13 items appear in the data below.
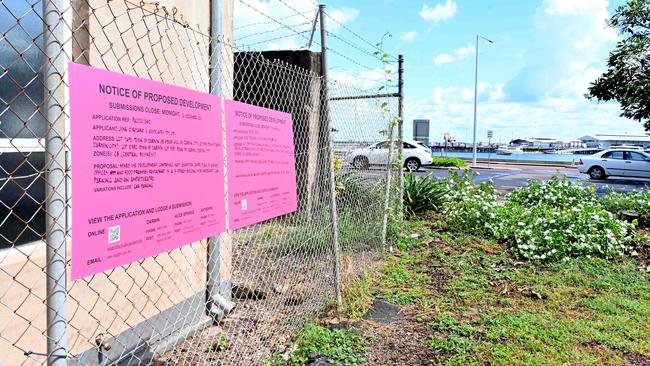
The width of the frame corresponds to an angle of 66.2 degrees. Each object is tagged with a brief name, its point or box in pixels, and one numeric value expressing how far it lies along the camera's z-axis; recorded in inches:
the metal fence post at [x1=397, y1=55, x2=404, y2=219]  265.4
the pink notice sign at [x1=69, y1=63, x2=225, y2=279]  68.9
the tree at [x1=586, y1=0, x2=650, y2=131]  569.0
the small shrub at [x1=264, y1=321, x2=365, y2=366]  140.3
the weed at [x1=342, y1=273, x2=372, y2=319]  176.9
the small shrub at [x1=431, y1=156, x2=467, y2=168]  1029.3
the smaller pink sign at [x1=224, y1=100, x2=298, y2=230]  115.0
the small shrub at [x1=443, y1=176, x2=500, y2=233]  312.2
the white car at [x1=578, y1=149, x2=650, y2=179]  861.2
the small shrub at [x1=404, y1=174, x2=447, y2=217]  365.4
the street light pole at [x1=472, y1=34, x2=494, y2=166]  1185.0
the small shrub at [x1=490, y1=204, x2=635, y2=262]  265.4
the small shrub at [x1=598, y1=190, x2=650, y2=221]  349.6
